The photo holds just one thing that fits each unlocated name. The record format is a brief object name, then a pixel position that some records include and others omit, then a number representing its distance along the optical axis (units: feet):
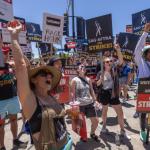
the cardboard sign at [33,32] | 21.27
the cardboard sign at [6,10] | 8.66
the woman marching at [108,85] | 11.06
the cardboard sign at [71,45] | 39.75
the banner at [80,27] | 44.86
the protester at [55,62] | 9.91
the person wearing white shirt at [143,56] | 9.55
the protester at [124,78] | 18.00
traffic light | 36.15
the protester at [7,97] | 9.13
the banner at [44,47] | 22.57
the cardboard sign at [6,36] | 9.11
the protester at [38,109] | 4.70
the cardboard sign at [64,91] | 12.99
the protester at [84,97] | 10.41
